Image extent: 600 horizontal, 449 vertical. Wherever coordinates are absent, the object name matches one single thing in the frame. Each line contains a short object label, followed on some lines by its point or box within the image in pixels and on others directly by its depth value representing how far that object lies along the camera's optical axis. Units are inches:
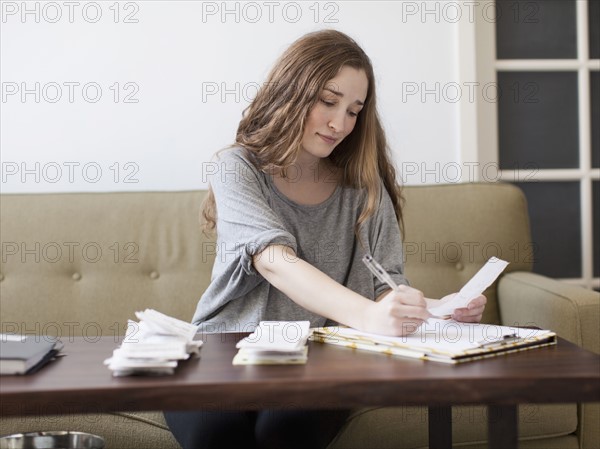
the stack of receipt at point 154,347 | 43.1
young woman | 59.5
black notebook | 44.1
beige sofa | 82.0
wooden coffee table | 40.4
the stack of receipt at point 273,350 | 45.5
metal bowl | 48.0
